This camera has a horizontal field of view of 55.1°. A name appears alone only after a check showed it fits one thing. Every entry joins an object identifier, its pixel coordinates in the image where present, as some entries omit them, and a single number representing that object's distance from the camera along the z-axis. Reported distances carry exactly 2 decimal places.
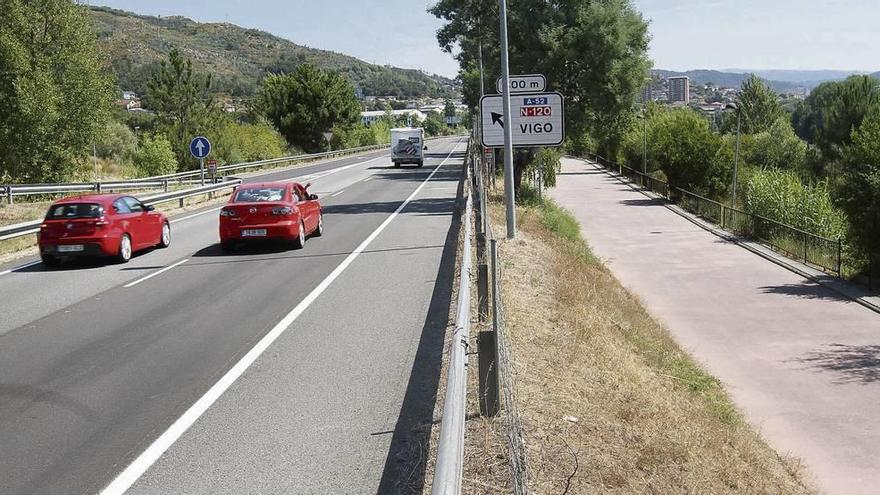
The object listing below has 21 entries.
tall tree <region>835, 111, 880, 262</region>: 23.09
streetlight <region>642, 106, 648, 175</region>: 59.91
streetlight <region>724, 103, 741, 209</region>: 40.91
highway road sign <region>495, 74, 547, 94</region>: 18.75
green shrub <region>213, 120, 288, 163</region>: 57.34
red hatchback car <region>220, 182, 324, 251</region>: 18.16
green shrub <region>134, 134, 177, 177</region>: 48.00
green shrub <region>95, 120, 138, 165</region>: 71.54
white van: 59.28
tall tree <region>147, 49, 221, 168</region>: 51.31
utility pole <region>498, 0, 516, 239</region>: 18.70
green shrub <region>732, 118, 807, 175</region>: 77.75
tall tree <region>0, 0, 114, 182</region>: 32.72
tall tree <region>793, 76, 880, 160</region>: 68.19
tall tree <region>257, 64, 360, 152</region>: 88.00
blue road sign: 33.44
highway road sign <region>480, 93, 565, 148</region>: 17.97
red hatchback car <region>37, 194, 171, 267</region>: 16.69
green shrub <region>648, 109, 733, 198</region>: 49.19
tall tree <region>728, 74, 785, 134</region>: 108.81
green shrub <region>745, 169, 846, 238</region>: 32.84
